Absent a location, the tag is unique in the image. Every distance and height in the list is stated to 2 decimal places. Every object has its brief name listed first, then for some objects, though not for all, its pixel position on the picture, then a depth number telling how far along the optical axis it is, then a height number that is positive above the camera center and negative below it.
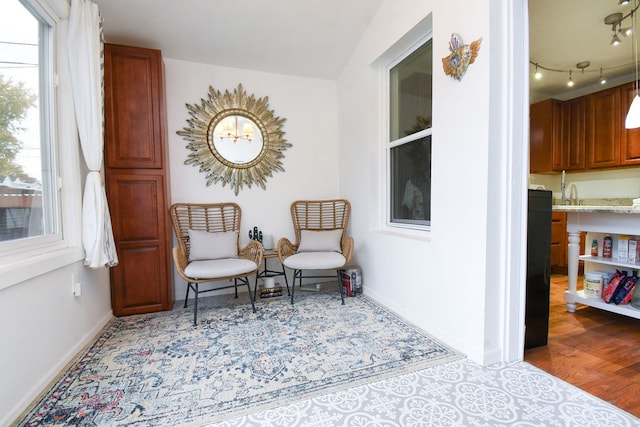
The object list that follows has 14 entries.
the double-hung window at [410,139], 2.29 +0.56
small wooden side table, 2.81 -0.70
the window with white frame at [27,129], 1.46 +0.46
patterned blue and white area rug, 1.33 -0.93
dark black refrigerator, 1.78 -0.42
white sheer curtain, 1.92 +0.68
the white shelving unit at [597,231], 2.07 -0.25
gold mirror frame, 2.97 +0.74
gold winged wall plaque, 1.61 +0.87
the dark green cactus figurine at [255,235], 3.07 -0.32
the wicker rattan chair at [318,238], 2.64 -0.35
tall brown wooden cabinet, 2.41 +0.26
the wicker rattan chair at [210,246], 2.33 -0.37
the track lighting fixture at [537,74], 3.19 +1.49
